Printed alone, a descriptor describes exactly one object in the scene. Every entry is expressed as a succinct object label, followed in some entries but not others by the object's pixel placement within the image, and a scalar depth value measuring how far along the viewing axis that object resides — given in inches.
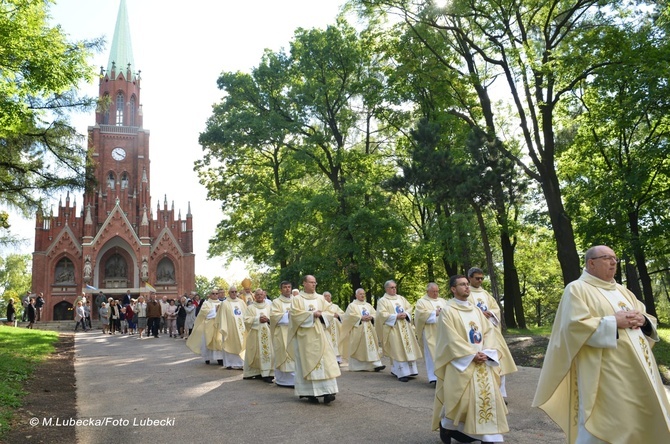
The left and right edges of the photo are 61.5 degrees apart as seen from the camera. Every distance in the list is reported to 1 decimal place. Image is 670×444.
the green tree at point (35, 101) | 445.4
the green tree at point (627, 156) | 587.8
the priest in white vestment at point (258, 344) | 433.1
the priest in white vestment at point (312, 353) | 325.7
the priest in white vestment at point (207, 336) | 541.0
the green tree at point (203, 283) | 3363.7
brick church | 1846.7
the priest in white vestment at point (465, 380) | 220.4
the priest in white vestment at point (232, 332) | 513.3
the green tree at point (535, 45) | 606.2
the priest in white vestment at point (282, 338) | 393.7
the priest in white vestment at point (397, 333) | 439.5
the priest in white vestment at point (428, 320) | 402.9
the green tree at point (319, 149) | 947.8
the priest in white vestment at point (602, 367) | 169.8
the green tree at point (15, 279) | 2672.2
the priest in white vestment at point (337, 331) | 535.9
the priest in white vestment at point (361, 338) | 494.6
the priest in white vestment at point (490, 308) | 314.1
